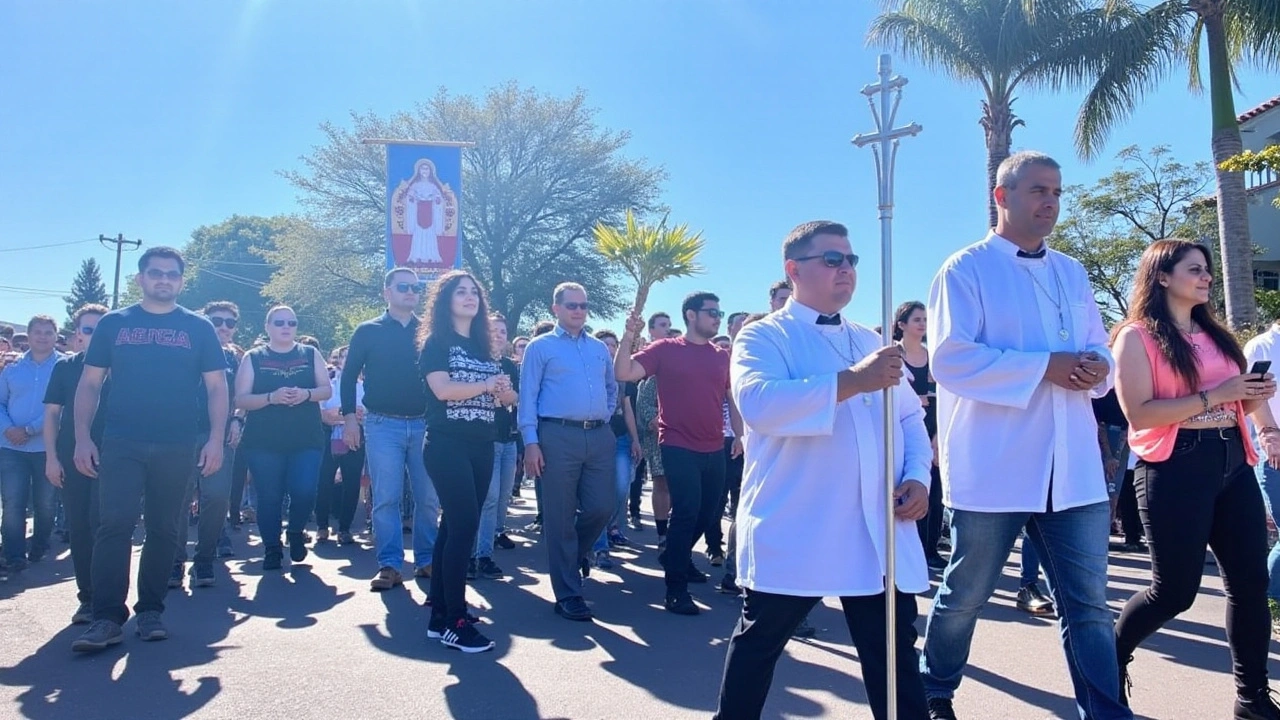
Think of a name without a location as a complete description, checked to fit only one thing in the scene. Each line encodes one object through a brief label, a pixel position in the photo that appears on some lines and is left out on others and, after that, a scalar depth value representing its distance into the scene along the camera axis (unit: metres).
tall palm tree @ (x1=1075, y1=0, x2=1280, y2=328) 14.33
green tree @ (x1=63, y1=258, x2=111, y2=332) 80.19
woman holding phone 3.75
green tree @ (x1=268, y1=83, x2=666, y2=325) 33.41
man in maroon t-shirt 6.11
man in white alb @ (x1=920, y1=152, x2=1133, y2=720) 3.29
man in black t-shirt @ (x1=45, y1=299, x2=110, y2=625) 5.66
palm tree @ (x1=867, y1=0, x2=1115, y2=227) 16.58
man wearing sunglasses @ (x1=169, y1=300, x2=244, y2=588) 6.94
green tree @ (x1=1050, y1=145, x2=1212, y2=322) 24.84
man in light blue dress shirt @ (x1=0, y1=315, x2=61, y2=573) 7.56
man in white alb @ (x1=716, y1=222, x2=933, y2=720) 2.85
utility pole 53.78
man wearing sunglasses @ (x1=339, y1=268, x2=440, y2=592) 6.80
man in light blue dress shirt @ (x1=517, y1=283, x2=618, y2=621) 6.07
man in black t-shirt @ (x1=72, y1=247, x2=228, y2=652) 5.15
